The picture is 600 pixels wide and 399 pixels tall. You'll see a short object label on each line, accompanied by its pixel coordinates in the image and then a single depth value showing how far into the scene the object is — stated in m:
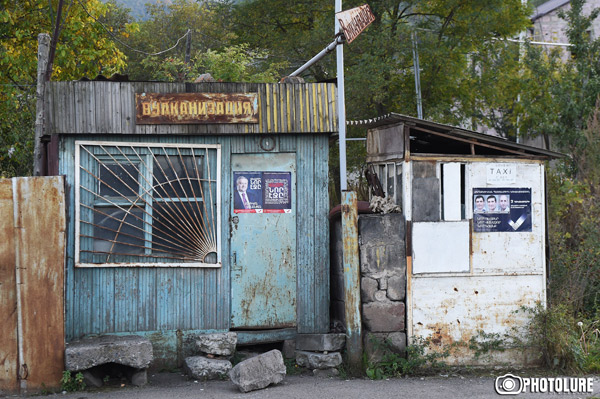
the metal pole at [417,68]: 16.05
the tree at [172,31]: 26.95
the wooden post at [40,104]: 9.47
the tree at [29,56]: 14.37
